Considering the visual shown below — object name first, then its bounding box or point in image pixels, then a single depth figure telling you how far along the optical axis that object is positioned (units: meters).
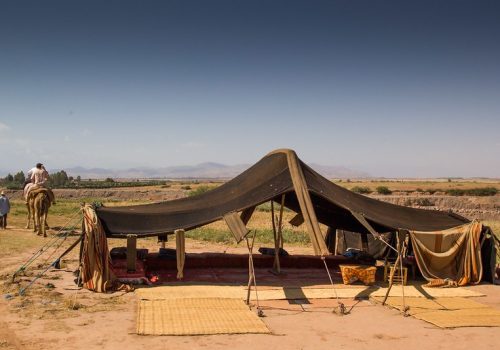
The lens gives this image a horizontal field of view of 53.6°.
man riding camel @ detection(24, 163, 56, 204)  17.28
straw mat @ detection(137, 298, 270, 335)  7.54
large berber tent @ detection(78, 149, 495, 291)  10.82
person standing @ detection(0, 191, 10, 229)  18.45
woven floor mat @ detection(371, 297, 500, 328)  8.54
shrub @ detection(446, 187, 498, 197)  59.77
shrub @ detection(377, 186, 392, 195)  63.80
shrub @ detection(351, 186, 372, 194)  64.97
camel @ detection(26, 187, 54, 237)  16.89
